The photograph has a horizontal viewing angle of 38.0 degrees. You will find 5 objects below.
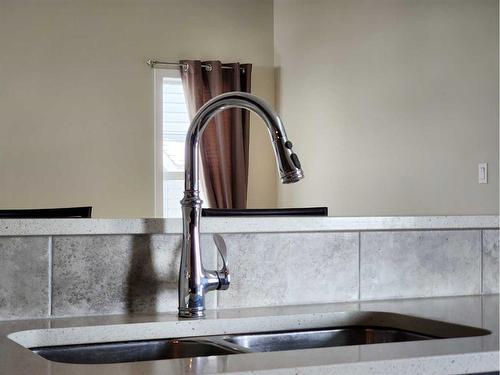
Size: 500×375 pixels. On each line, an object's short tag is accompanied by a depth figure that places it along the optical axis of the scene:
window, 3.80
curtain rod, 3.74
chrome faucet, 1.09
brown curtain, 3.77
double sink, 1.01
